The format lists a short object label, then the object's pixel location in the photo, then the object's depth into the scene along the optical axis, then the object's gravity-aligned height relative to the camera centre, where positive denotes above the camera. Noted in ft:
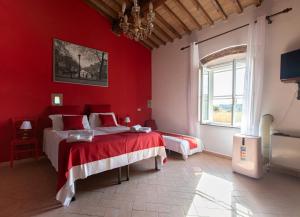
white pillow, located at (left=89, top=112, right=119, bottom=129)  13.42 -1.26
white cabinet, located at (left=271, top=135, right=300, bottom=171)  8.69 -2.42
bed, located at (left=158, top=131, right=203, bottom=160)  12.16 -2.93
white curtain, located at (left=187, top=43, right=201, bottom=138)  14.16 +1.14
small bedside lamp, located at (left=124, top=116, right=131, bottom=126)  15.54 -1.41
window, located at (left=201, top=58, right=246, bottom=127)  12.37 +1.03
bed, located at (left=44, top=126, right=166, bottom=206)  6.73 -2.32
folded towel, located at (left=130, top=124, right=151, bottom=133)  10.07 -1.47
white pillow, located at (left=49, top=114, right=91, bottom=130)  11.35 -1.22
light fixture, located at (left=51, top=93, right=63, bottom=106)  12.53 +0.38
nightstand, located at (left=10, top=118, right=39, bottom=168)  10.52 -2.27
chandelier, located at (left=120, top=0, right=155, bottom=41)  8.17 +4.13
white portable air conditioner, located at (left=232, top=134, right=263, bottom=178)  9.04 -2.78
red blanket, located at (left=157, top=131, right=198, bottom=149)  12.69 -2.70
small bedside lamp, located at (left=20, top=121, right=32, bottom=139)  10.43 -1.38
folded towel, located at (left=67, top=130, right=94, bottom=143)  7.58 -1.53
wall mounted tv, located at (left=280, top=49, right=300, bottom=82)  8.54 +2.07
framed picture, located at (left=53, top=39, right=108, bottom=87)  12.64 +3.25
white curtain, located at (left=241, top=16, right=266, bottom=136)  10.11 +1.74
